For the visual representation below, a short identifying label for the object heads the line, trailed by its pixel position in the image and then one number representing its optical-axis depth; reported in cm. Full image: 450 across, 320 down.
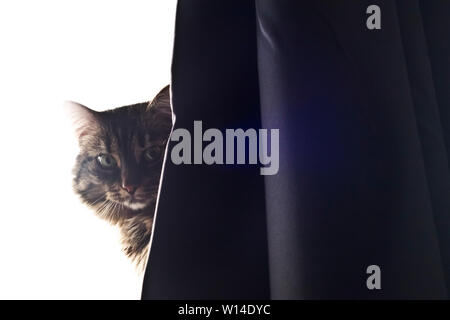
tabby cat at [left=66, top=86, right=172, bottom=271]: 82
